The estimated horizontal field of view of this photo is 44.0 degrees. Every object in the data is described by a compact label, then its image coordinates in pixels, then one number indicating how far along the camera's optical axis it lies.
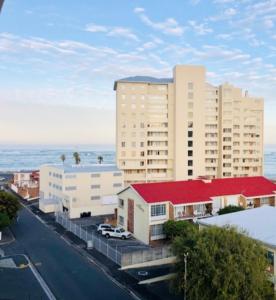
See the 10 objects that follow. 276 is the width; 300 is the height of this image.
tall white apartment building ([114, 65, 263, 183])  70.31
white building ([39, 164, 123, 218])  51.28
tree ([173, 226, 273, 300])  18.83
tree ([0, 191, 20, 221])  39.28
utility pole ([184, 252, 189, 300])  19.83
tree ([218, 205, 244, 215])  38.12
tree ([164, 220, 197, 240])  35.25
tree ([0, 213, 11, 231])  36.75
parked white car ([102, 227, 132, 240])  38.28
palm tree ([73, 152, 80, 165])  82.75
